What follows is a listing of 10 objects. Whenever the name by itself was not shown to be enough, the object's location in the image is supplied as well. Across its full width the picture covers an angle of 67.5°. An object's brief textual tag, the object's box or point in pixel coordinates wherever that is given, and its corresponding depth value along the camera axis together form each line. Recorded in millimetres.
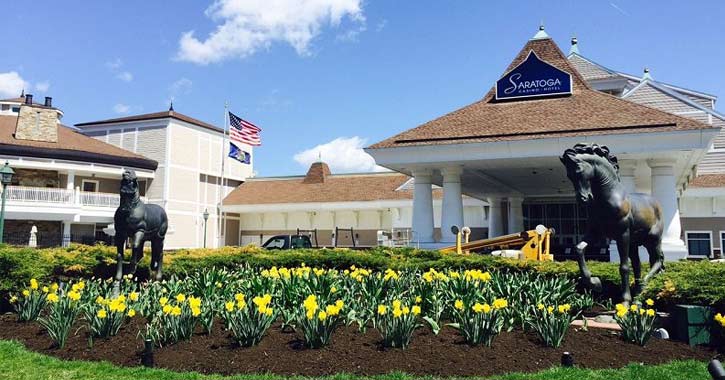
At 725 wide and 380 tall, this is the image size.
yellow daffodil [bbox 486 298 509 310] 6747
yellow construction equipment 17906
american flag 38750
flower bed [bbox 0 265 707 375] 6445
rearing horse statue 7887
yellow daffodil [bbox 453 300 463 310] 6887
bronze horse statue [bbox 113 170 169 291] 10742
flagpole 48250
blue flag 41156
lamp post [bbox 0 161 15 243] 21322
